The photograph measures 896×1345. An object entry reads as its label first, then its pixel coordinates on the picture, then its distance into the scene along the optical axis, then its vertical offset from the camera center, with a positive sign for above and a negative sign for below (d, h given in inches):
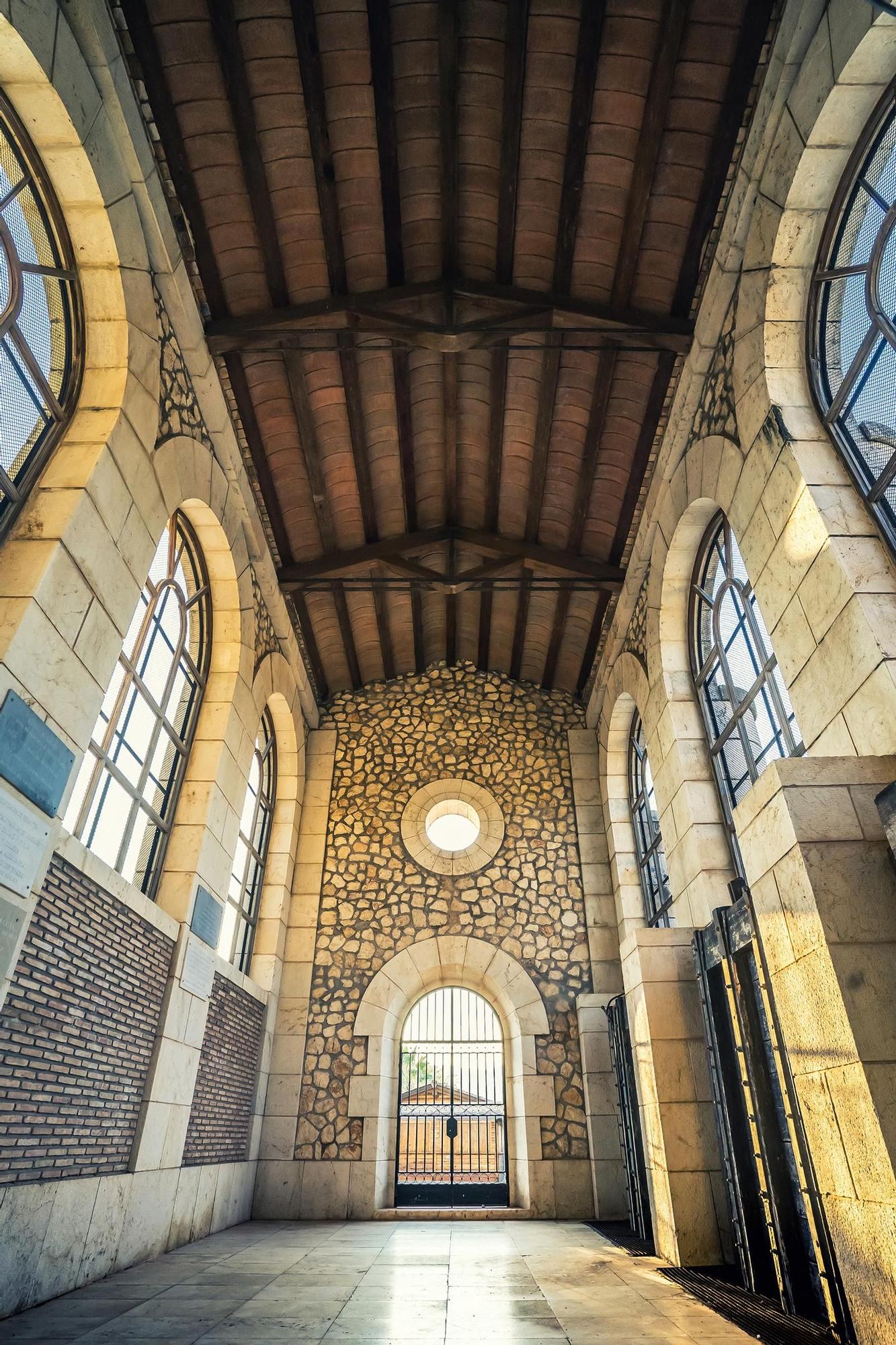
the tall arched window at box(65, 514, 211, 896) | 162.1 +92.1
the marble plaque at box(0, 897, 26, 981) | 113.0 +30.2
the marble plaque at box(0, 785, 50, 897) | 113.4 +42.7
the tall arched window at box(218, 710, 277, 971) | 247.3 +93.8
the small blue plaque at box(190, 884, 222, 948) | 195.6 +57.0
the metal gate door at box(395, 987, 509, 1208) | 262.4 +22.6
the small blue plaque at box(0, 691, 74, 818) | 114.1 +55.5
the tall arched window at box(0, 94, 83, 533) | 126.3 +128.1
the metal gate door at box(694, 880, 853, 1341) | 113.6 +5.9
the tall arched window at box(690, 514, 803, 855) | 166.1 +104.8
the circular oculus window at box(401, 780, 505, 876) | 297.0 +119.7
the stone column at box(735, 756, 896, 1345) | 84.0 +20.5
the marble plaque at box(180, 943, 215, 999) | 187.9 +43.4
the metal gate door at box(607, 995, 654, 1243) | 189.8 +11.7
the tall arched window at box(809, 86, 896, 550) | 124.2 +128.1
